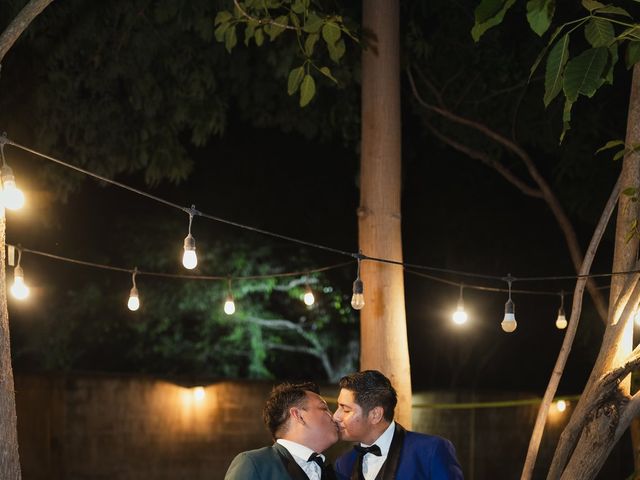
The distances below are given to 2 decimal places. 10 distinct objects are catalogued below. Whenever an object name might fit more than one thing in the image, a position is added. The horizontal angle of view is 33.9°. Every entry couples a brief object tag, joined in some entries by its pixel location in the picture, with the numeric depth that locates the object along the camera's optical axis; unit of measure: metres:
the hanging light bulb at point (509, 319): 6.50
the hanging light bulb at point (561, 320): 8.34
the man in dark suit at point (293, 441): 4.42
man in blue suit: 4.93
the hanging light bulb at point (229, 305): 7.61
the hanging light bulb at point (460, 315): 7.49
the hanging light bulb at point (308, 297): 7.86
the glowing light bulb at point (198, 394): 12.64
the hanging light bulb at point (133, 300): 7.03
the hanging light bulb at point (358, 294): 6.01
